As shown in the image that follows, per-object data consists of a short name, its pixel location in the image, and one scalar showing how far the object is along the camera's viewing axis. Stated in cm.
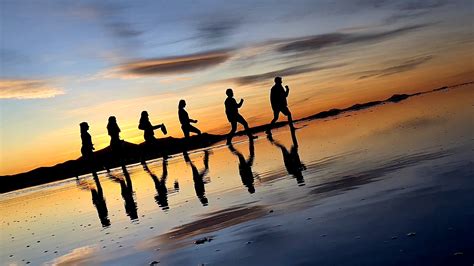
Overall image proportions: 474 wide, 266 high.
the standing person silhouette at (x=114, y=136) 2488
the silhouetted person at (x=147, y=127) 2528
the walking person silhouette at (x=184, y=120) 2512
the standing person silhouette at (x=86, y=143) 2591
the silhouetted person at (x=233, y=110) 2403
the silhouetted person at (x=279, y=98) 2472
